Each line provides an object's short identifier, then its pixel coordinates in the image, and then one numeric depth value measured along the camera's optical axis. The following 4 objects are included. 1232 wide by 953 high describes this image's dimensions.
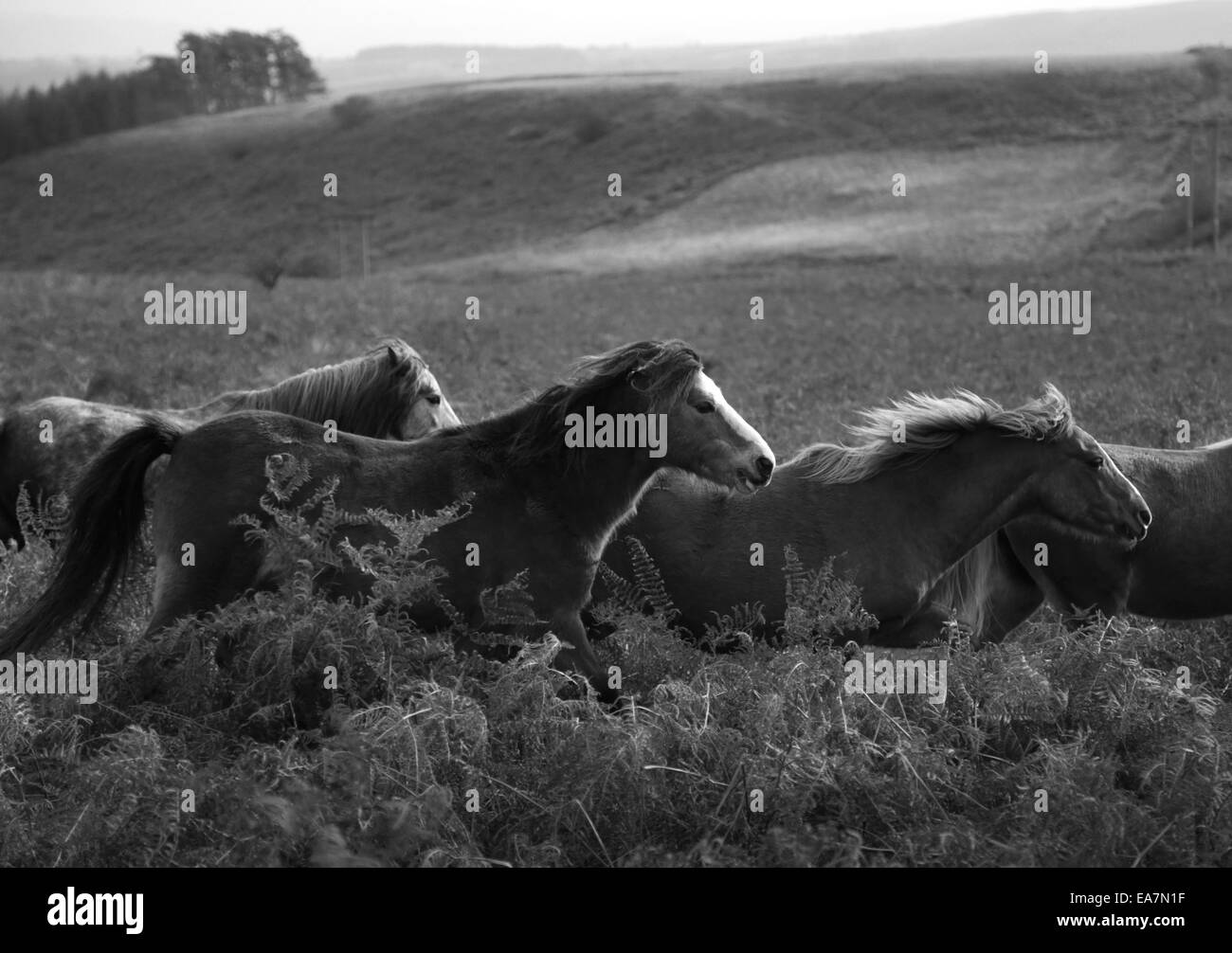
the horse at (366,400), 8.35
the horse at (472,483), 6.46
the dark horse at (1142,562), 8.00
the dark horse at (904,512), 7.46
